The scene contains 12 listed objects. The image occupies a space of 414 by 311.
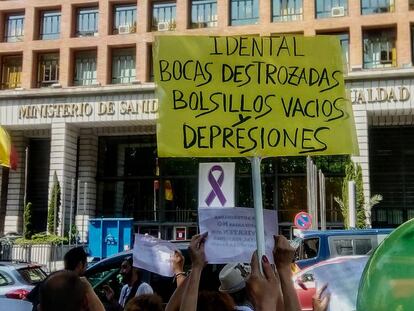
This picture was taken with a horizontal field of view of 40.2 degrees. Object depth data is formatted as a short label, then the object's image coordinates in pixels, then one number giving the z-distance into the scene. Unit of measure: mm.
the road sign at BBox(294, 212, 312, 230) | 19406
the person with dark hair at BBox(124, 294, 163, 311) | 3016
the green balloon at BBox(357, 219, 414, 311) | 1767
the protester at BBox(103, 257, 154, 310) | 5490
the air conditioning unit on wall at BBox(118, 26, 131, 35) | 32088
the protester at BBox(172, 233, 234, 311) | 2672
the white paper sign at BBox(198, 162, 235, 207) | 4352
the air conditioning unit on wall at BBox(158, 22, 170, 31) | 31531
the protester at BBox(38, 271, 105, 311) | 2596
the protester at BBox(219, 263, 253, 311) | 3615
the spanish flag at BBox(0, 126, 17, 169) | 8586
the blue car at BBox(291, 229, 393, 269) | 13445
